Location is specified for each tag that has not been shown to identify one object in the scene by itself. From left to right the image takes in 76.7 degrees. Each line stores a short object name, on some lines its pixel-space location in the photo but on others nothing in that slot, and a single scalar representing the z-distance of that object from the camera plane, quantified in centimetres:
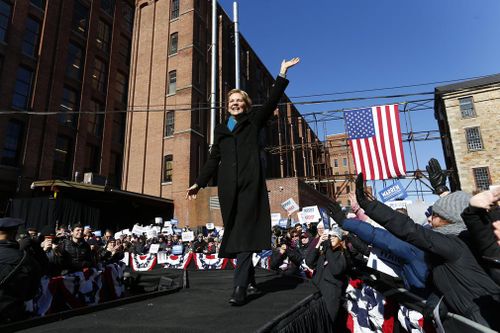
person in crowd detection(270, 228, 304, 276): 654
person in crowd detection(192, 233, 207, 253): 1306
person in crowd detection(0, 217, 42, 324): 354
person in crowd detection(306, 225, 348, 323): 395
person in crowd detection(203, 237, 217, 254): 1274
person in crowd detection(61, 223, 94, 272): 625
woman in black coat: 282
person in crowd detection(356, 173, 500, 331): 228
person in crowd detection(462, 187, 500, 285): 203
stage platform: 195
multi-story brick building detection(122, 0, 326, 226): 2480
